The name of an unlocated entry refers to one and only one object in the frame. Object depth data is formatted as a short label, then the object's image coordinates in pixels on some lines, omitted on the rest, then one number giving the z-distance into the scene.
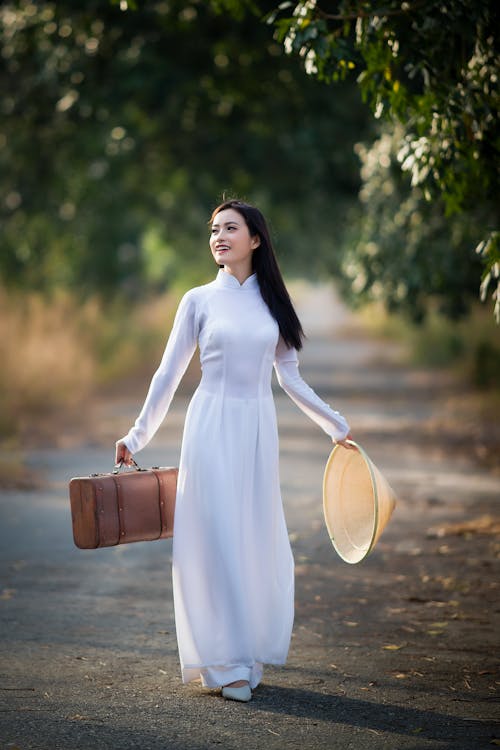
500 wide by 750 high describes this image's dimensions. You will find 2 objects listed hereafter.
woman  9.81
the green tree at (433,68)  12.28
